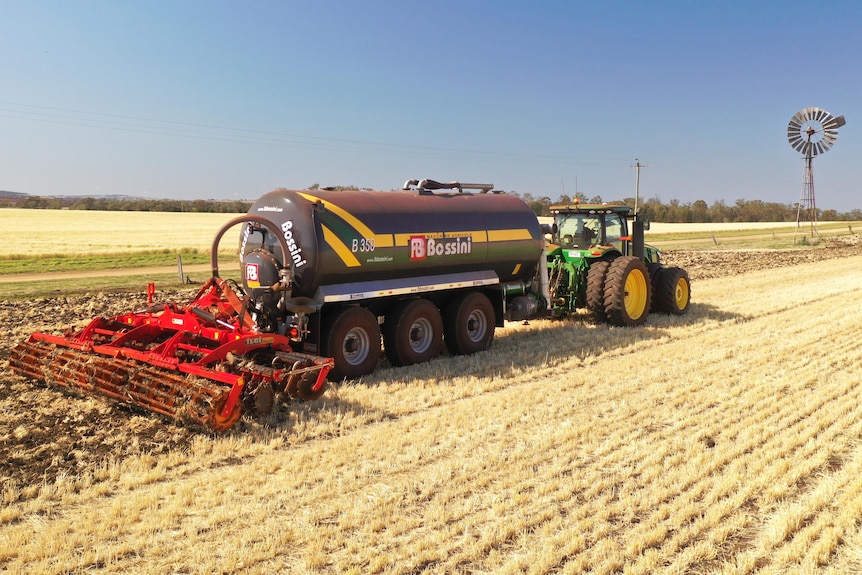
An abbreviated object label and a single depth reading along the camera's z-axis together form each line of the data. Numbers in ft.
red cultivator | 22.95
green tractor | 41.14
